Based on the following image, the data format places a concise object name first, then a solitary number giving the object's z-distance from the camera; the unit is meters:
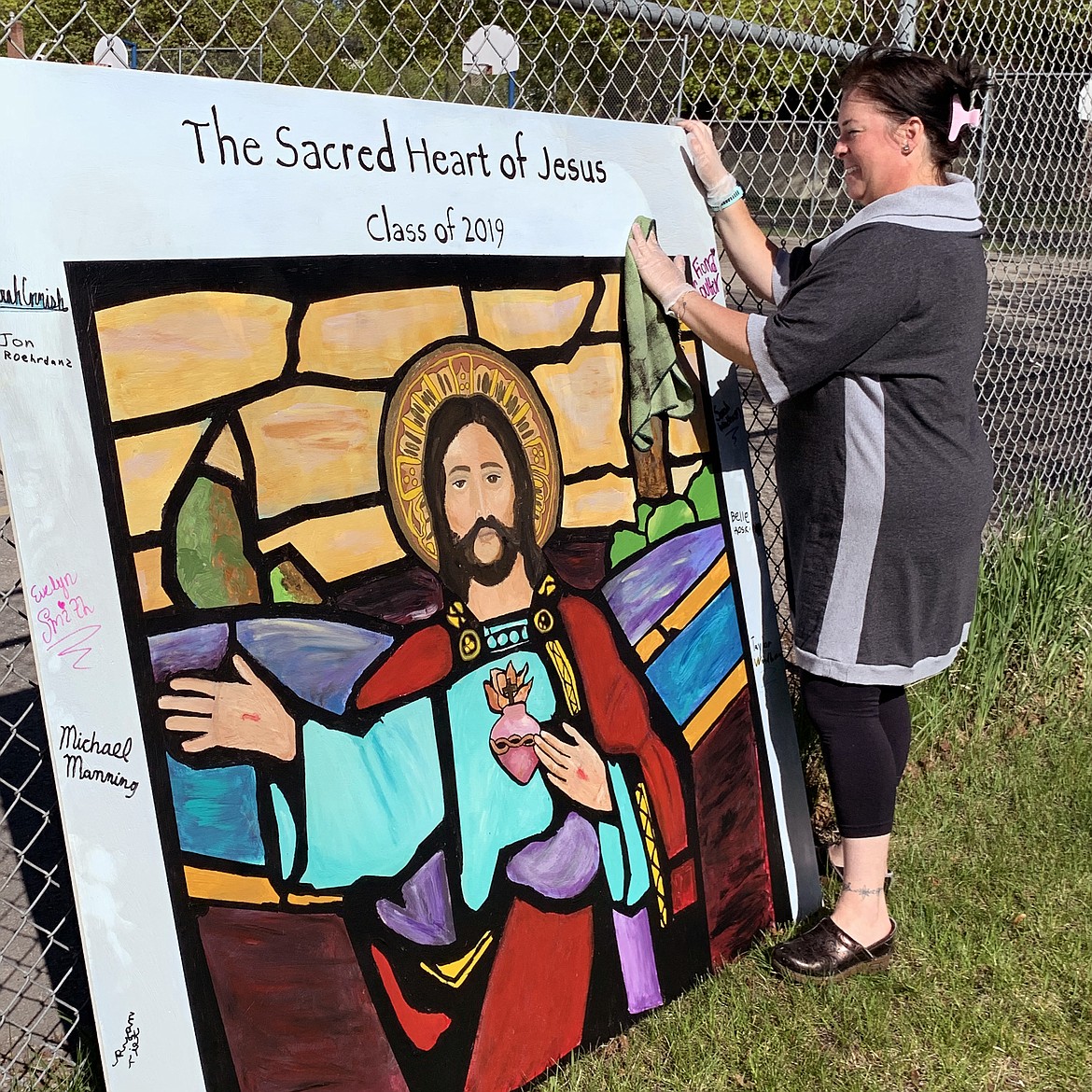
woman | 2.56
